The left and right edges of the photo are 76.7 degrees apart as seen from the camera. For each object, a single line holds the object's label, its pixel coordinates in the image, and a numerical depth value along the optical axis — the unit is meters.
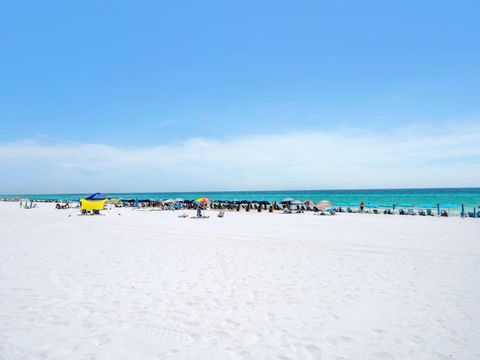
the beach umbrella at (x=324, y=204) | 30.67
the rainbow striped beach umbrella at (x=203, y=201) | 26.78
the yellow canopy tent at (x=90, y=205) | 26.11
